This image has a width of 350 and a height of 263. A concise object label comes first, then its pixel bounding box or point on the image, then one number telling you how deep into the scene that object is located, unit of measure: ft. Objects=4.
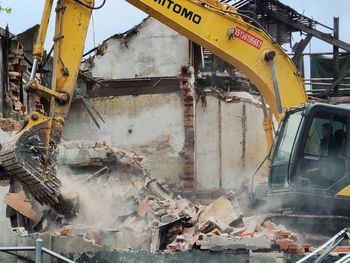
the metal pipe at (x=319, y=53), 79.45
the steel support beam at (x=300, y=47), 77.66
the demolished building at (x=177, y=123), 66.69
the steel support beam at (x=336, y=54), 77.56
